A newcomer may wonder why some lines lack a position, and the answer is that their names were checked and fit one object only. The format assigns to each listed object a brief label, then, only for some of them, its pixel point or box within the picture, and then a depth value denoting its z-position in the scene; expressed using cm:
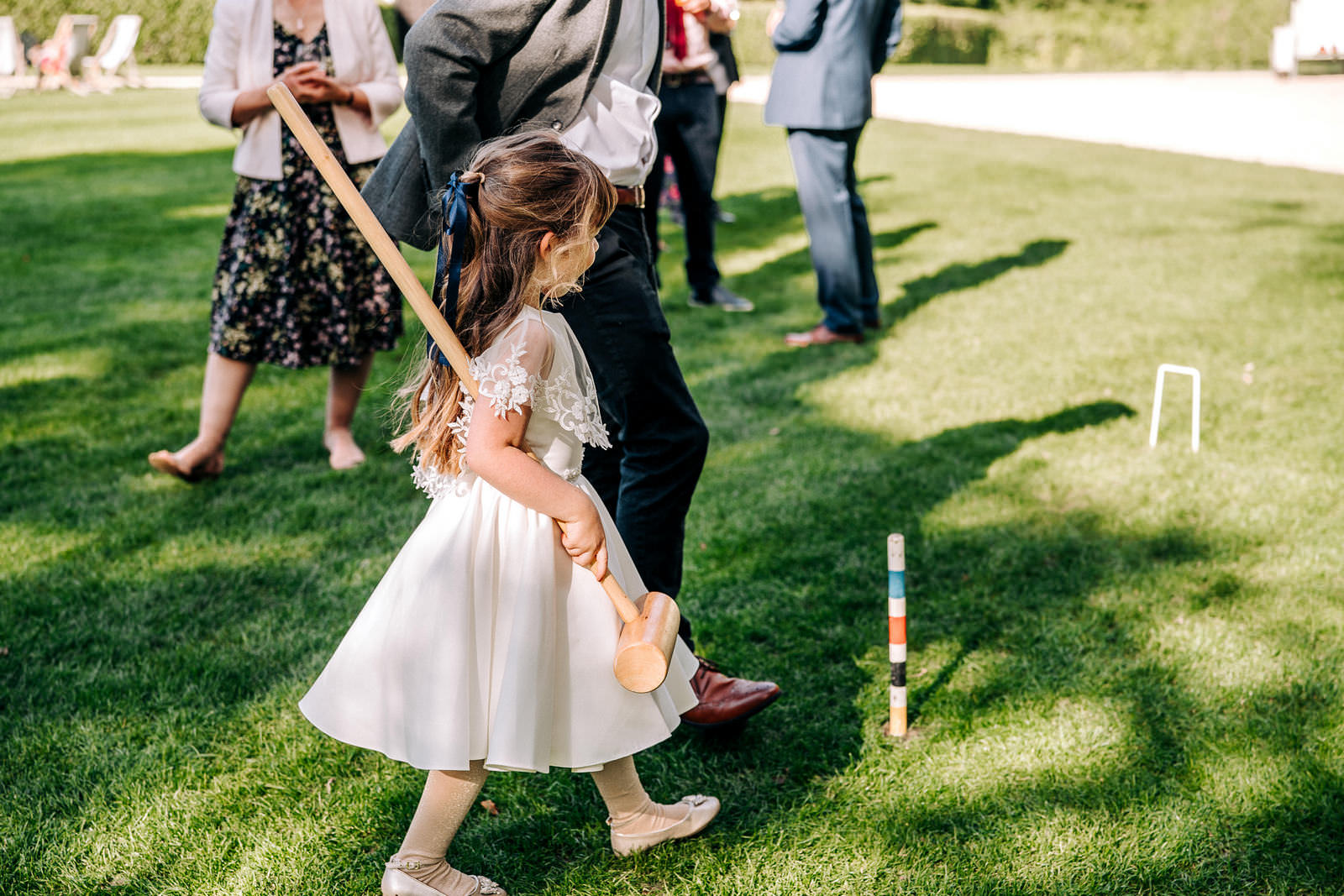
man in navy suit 630
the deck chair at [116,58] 2464
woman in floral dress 433
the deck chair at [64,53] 2406
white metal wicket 435
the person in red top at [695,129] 704
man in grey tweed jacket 248
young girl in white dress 214
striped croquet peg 268
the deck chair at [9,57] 2466
